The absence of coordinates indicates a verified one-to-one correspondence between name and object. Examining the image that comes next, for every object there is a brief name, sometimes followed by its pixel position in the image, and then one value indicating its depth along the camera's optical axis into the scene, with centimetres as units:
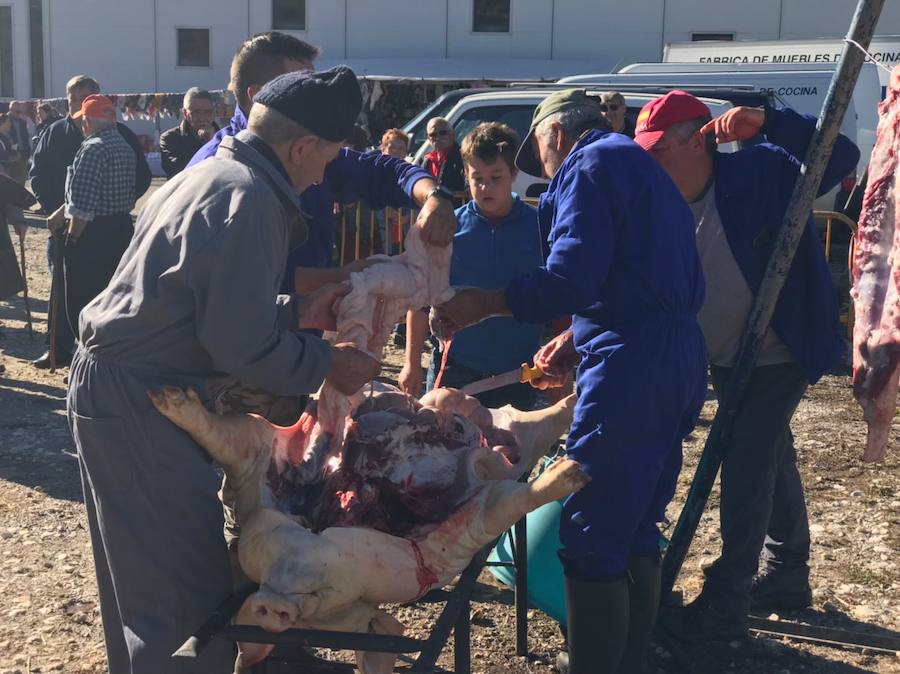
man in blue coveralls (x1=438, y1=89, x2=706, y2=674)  346
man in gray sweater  281
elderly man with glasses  1009
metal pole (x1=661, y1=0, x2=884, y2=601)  378
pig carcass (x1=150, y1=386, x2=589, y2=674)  296
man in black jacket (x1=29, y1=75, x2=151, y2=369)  897
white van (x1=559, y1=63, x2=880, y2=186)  1202
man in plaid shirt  789
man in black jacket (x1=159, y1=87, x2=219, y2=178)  920
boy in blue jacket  516
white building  2933
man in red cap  414
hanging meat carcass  351
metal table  283
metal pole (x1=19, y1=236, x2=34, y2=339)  982
